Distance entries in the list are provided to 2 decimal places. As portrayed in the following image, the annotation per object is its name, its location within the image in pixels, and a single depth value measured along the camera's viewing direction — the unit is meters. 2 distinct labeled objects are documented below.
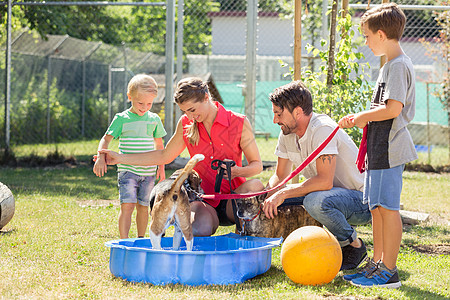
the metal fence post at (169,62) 9.66
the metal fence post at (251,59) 9.66
